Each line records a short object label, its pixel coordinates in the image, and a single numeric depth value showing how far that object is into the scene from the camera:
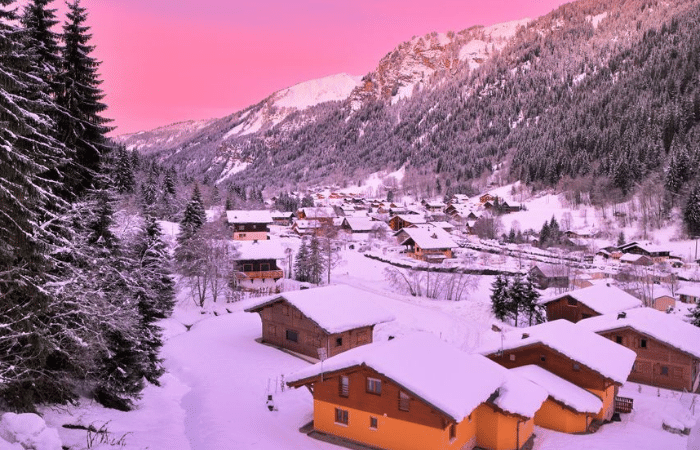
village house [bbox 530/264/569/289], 72.42
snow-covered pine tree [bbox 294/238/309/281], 64.31
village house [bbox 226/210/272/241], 84.17
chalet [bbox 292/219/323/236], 112.31
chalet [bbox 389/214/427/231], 127.65
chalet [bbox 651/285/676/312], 64.94
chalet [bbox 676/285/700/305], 66.38
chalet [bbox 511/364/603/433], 25.52
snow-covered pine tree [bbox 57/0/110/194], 21.41
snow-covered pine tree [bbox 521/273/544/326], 54.91
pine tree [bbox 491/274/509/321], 55.47
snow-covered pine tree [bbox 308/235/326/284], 63.56
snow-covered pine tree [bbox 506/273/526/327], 55.00
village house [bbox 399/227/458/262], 89.31
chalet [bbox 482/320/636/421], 27.75
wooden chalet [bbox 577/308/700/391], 37.44
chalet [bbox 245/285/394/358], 34.66
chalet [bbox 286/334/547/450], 19.62
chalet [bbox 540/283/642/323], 50.38
